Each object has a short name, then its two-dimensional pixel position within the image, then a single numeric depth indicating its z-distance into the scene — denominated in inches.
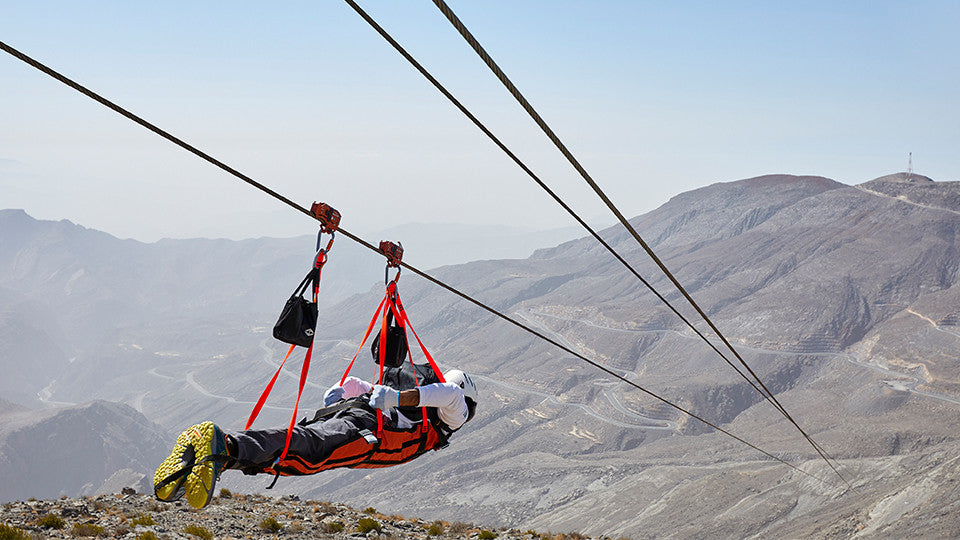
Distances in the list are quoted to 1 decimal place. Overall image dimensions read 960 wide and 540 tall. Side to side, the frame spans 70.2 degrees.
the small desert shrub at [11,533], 492.7
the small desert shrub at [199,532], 557.0
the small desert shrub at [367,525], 639.8
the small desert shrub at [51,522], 585.6
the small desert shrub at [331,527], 646.5
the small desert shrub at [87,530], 541.0
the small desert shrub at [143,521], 581.1
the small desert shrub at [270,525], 641.0
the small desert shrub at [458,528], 679.6
